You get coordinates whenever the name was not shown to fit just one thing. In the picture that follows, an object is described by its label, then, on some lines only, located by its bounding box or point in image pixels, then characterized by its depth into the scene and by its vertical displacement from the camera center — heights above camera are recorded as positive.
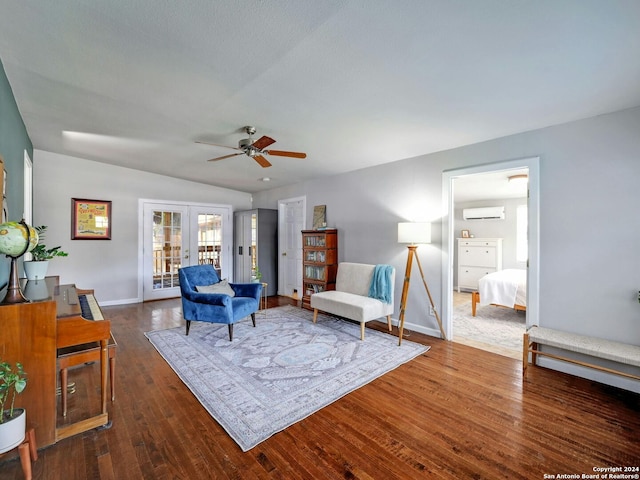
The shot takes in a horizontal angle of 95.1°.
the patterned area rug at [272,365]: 2.19 -1.27
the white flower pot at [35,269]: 2.79 -0.29
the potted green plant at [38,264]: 2.80 -0.24
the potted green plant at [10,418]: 1.46 -0.94
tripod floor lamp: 3.65 +0.02
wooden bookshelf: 5.02 -0.38
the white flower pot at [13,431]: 1.46 -0.99
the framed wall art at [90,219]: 5.20 +0.37
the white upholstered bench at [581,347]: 2.33 -0.91
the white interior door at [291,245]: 6.10 -0.11
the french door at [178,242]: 5.97 -0.05
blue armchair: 3.66 -0.79
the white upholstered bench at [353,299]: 3.73 -0.80
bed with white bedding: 4.54 -0.82
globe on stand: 1.60 -0.04
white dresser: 6.62 -0.44
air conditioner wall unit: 6.64 +0.63
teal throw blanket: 4.02 -0.61
